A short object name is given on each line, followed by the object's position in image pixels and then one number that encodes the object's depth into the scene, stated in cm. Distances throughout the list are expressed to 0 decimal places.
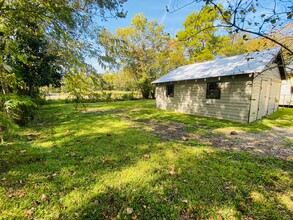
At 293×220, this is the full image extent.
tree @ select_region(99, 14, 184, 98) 2384
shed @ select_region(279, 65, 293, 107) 1358
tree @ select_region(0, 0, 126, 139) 222
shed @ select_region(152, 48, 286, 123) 773
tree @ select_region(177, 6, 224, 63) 2138
